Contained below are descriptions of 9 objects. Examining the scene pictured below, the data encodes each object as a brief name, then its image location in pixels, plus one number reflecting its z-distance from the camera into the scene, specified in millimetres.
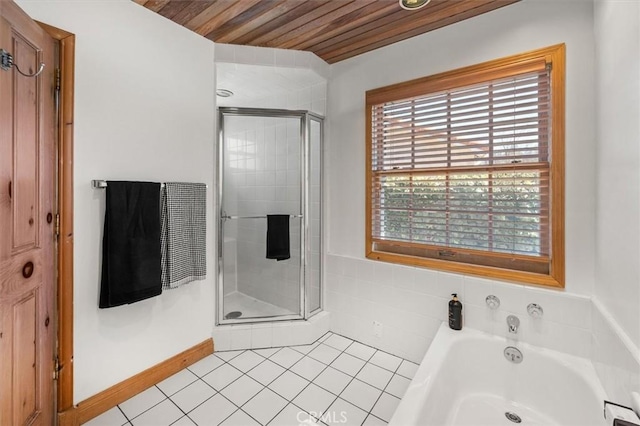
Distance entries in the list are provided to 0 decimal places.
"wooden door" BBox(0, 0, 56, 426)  1118
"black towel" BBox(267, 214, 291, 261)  2615
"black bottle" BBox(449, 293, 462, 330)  1878
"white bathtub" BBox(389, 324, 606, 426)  1383
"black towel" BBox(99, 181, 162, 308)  1595
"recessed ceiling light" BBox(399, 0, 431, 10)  1702
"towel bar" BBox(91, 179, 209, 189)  1563
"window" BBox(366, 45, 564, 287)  1666
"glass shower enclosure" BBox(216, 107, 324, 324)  2445
